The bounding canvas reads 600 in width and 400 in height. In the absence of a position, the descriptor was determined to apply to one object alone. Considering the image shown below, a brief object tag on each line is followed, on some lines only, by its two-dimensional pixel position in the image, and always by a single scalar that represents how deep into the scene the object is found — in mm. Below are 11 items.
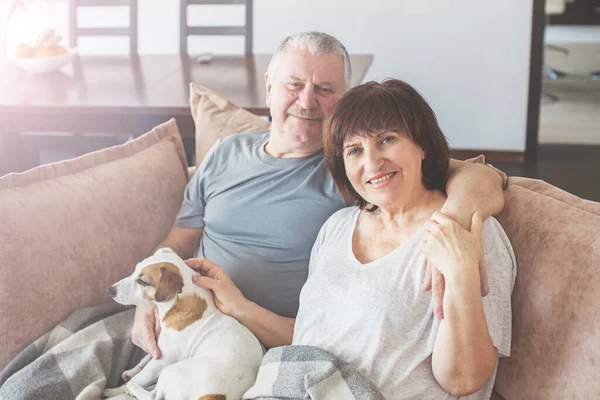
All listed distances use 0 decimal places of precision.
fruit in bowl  3324
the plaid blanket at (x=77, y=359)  1593
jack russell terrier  1575
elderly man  1783
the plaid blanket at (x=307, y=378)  1412
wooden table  2795
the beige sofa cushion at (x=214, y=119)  2250
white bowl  3316
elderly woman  1360
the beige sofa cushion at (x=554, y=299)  1331
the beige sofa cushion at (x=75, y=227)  1689
